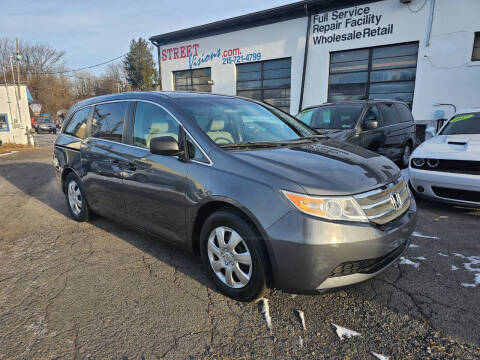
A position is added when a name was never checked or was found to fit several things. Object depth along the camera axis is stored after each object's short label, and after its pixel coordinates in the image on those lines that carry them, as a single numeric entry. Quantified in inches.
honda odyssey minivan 82.7
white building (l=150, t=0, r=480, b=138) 418.0
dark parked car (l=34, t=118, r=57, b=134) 1417.3
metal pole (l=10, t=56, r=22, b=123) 827.4
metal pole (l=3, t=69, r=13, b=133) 820.6
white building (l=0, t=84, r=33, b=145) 812.0
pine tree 2105.1
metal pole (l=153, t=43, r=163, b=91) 761.9
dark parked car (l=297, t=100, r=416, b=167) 231.3
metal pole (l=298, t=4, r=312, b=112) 523.0
